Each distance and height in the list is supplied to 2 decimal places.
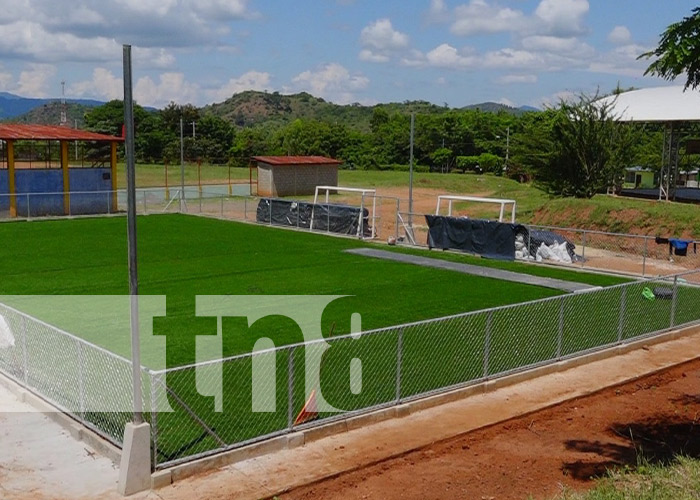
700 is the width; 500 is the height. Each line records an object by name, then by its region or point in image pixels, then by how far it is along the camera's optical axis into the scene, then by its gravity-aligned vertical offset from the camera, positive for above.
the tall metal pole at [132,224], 8.22 -1.04
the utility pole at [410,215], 29.53 -2.82
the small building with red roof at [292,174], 52.03 -2.61
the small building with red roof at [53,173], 36.91 -2.16
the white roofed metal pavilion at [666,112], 41.09 +1.87
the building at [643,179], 56.13 -2.48
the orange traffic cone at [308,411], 10.73 -3.78
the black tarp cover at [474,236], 26.89 -3.38
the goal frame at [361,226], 31.92 -3.62
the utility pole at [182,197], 41.22 -3.37
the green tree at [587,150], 41.53 -0.30
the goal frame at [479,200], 29.66 -2.34
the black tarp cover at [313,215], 32.72 -3.47
